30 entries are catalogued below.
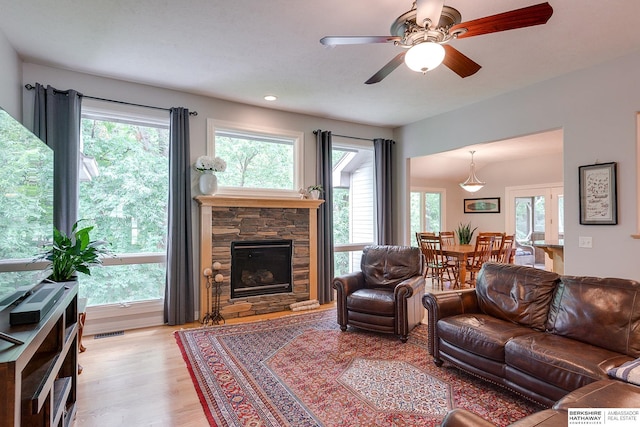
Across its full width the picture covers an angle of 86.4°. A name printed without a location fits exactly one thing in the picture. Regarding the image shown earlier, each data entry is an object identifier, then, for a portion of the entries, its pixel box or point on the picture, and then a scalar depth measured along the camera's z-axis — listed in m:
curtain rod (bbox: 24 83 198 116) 3.37
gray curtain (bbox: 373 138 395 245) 5.68
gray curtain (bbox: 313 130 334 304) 5.15
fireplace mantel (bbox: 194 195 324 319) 4.26
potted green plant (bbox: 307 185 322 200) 5.00
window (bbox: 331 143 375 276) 5.64
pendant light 7.14
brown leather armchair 3.54
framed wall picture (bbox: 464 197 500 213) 8.36
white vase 4.21
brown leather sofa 2.07
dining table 5.88
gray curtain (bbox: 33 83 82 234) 3.41
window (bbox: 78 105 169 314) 3.83
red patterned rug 2.22
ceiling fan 1.85
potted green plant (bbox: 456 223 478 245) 7.89
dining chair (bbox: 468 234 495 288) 5.92
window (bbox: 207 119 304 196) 4.59
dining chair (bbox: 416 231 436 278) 6.54
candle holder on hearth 4.19
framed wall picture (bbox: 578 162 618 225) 3.29
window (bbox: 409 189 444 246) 8.45
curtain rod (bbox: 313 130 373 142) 5.16
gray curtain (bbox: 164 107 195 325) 4.04
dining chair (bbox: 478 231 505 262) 6.17
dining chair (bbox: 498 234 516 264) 6.30
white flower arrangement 4.14
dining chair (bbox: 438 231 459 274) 6.85
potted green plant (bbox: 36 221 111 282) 2.47
